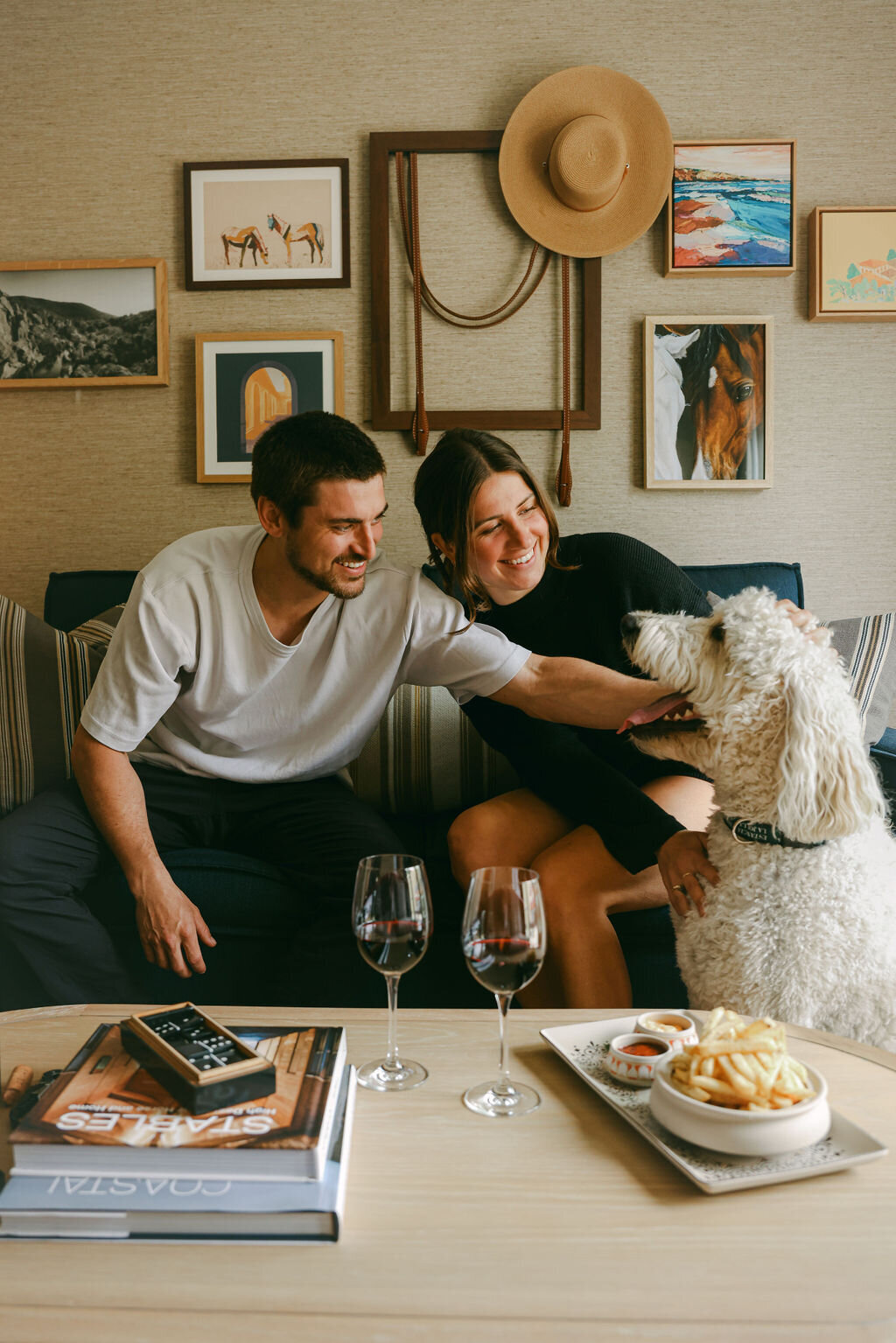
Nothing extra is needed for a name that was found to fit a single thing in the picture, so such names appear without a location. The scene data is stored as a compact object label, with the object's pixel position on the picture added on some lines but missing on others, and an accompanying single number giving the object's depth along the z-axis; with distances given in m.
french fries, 0.72
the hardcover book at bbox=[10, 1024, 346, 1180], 0.67
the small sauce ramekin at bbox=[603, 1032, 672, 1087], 0.84
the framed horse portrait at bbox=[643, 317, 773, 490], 2.51
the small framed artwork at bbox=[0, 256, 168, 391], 2.57
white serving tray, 0.70
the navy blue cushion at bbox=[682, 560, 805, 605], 2.21
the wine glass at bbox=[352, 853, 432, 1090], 0.84
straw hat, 2.39
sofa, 1.66
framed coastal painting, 2.46
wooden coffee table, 0.58
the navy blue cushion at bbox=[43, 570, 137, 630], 2.24
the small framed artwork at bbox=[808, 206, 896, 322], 2.47
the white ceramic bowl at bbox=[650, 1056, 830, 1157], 0.71
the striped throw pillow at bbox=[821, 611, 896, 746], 1.91
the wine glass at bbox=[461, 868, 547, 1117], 0.79
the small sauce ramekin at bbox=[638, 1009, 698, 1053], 0.88
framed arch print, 2.54
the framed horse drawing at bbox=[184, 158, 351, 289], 2.51
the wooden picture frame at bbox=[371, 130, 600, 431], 2.47
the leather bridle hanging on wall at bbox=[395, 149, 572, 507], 2.50
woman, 1.54
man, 1.62
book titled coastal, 0.65
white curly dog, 1.12
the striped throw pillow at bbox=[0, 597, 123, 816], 1.90
